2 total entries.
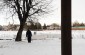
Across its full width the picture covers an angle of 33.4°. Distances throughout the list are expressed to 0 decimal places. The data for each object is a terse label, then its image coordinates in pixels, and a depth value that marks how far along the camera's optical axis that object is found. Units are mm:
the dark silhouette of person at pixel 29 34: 16497
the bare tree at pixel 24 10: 18180
